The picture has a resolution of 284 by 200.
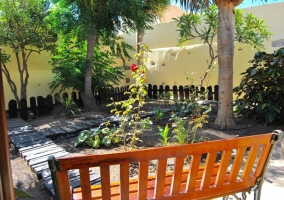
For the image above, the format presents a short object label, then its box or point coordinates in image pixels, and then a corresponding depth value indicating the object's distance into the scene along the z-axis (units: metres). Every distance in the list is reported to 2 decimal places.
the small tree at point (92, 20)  6.07
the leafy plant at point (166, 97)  7.34
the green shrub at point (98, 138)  3.54
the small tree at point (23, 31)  5.66
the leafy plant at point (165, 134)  3.16
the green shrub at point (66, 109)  5.87
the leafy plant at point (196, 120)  3.30
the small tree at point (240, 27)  6.44
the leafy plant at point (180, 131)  3.22
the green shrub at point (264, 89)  4.70
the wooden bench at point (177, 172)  1.17
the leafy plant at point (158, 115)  5.01
